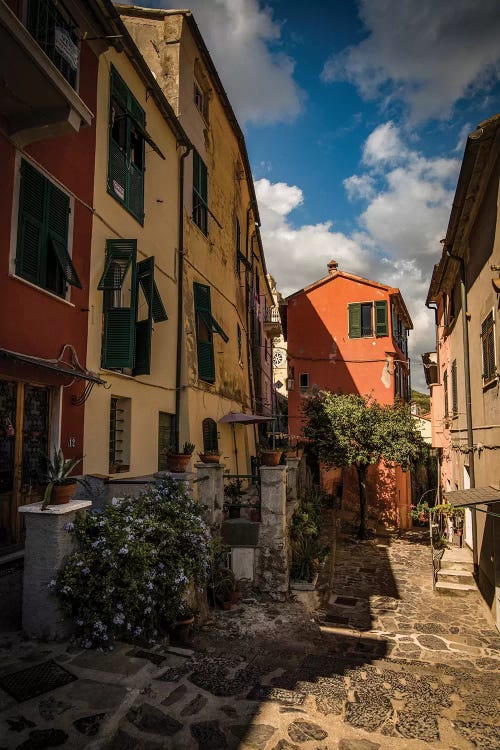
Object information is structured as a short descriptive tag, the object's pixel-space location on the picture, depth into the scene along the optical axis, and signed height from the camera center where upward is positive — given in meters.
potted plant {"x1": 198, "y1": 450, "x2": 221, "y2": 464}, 9.05 -0.44
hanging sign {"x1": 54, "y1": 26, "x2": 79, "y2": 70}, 6.80 +5.81
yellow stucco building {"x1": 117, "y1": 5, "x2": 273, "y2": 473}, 12.52 +6.52
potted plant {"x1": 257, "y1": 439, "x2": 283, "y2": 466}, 8.99 -0.40
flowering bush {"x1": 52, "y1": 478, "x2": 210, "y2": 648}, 4.50 -1.43
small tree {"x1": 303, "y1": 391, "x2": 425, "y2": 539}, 16.58 +0.03
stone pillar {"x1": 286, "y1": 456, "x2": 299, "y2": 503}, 11.70 -1.05
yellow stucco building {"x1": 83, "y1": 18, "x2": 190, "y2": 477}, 8.53 +3.32
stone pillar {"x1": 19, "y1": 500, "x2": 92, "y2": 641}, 4.48 -1.27
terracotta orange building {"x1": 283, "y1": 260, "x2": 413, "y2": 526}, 22.33 +4.71
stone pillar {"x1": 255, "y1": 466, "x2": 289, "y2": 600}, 8.56 -1.93
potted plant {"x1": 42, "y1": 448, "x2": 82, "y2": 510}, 4.75 -0.51
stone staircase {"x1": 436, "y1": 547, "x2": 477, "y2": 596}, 10.36 -3.19
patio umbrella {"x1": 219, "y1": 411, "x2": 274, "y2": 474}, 14.55 +0.55
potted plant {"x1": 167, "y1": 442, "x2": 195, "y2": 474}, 7.53 -0.41
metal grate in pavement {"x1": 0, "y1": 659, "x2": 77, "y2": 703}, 3.60 -1.98
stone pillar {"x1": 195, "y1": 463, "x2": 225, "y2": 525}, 8.31 -0.94
